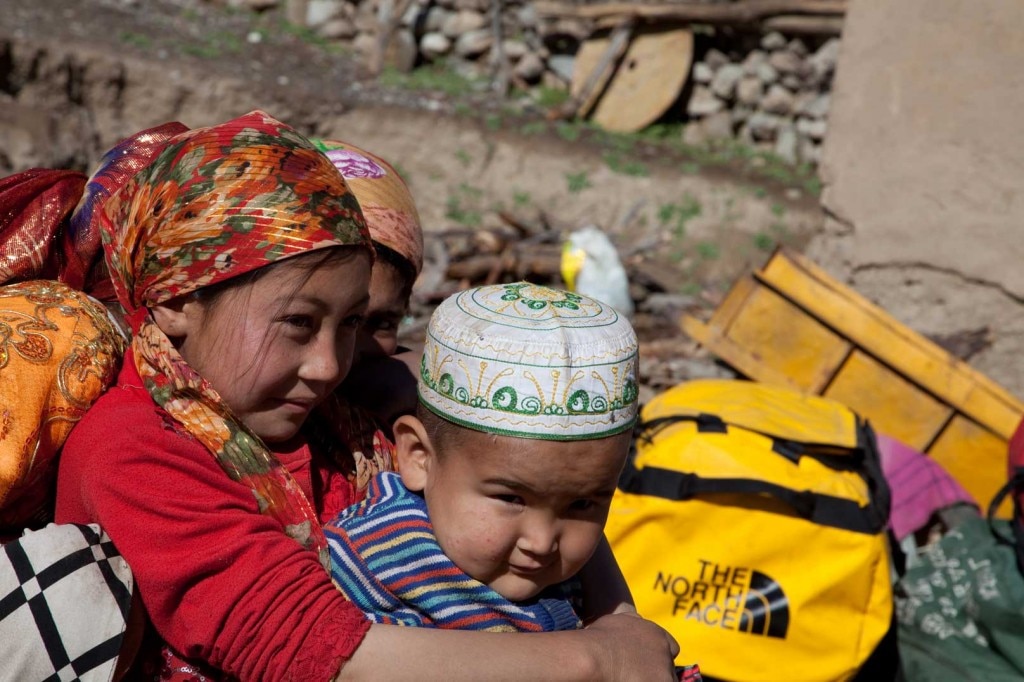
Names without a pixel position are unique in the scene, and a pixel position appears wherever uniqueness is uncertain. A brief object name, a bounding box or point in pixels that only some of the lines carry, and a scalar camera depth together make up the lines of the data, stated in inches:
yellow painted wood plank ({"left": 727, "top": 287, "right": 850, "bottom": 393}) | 223.9
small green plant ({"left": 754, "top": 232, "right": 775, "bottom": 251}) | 362.0
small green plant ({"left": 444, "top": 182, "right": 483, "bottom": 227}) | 392.8
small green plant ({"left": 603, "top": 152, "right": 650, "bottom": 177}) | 392.8
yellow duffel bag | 150.0
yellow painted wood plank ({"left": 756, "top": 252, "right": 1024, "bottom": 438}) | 205.6
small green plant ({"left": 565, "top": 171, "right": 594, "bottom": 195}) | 392.8
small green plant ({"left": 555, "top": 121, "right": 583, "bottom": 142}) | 423.2
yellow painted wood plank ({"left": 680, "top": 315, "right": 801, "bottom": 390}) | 232.4
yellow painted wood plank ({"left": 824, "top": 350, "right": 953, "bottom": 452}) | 211.2
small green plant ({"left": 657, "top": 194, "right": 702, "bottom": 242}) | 374.9
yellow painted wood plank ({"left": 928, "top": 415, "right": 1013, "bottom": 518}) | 206.2
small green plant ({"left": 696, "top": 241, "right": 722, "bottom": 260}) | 365.4
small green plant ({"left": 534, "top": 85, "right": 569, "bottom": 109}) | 462.9
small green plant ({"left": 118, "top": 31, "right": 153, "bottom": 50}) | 430.3
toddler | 68.1
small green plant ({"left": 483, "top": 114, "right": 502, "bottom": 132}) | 424.5
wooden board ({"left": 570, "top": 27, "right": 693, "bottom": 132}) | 438.9
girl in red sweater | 64.9
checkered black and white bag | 64.7
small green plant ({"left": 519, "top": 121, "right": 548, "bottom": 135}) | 424.5
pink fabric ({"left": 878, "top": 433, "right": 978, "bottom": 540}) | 185.2
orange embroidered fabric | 67.4
